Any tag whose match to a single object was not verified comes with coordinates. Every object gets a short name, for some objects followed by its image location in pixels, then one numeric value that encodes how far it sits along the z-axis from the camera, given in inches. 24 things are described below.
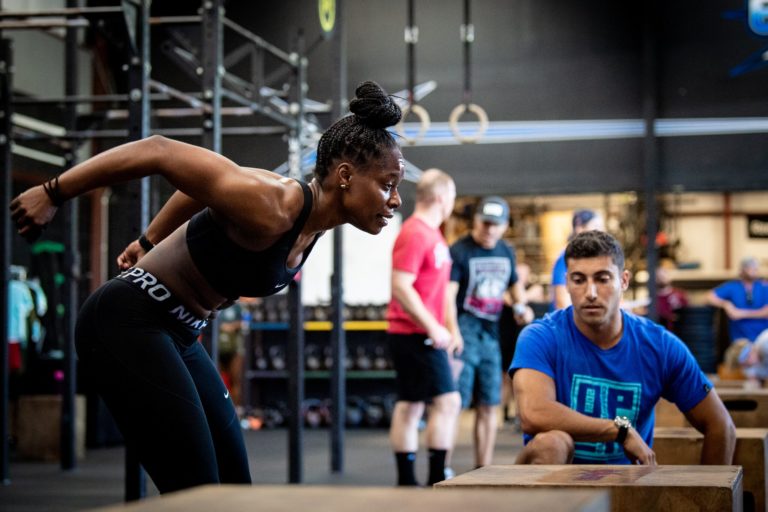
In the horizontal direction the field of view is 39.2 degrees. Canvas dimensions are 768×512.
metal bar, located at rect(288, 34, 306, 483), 229.1
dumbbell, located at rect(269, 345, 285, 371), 425.7
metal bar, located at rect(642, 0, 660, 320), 411.8
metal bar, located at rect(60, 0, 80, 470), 252.1
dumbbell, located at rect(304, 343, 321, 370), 422.0
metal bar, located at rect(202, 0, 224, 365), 185.8
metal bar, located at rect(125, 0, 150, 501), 167.9
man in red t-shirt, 200.2
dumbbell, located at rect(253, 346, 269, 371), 428.8
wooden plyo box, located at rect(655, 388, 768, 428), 161.9
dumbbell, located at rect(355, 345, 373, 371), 418.6
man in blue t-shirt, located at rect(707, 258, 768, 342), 420.2
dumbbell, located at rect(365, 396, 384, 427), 406.3
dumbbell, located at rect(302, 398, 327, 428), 414.9
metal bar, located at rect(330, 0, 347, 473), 252.7
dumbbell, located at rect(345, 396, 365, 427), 406.9
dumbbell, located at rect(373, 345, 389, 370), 420.2
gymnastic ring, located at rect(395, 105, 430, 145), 327.0
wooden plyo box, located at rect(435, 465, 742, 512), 81.4
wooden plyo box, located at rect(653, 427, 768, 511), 123.5
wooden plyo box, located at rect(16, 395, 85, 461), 287.6
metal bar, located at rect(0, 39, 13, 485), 230.8
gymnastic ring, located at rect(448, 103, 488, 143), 337.4
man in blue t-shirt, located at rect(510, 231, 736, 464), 115.8
